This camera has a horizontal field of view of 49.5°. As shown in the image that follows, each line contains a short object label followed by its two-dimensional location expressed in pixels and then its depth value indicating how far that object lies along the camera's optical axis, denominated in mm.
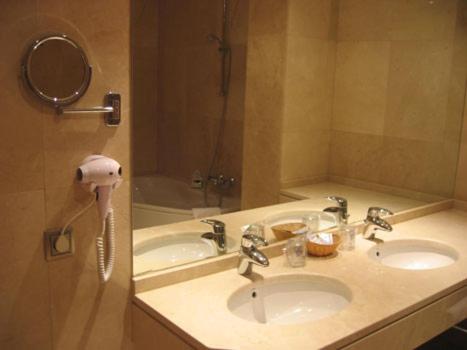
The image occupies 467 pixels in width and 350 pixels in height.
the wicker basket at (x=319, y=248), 1882
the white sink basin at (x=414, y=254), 2100
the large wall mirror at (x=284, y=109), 1641
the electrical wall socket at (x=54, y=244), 1312
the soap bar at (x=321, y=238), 1900
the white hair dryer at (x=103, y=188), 1308
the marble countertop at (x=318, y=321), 1301
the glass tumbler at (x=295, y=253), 1802
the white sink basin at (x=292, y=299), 1624
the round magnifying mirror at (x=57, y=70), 1217
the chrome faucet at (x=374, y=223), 2119
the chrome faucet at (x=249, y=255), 1617
